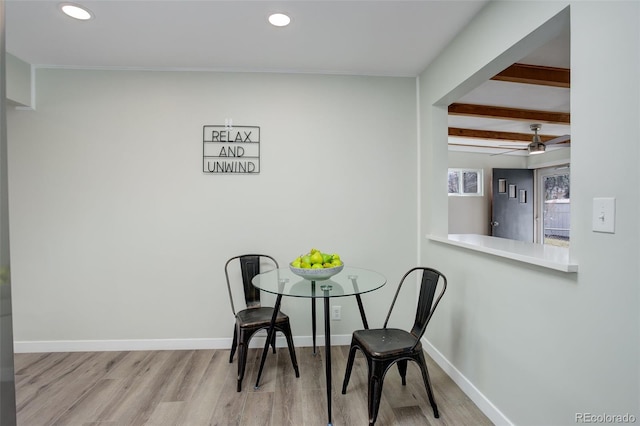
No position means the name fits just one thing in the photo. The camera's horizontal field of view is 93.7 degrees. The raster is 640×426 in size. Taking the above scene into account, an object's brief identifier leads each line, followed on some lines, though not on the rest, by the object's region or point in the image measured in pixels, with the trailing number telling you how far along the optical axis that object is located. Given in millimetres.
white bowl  1980
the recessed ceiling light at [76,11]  1845
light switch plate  1103
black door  5703
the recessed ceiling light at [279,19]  1915
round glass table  1776
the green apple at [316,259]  2033
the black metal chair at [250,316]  2102
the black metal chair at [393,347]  1668
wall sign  2668
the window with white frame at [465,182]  5867
